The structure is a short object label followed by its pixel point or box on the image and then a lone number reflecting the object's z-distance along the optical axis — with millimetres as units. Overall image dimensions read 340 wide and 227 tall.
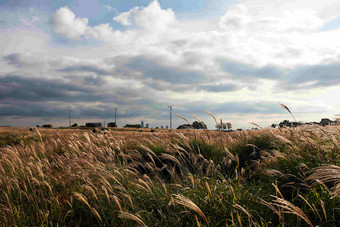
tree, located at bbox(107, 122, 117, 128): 98312
